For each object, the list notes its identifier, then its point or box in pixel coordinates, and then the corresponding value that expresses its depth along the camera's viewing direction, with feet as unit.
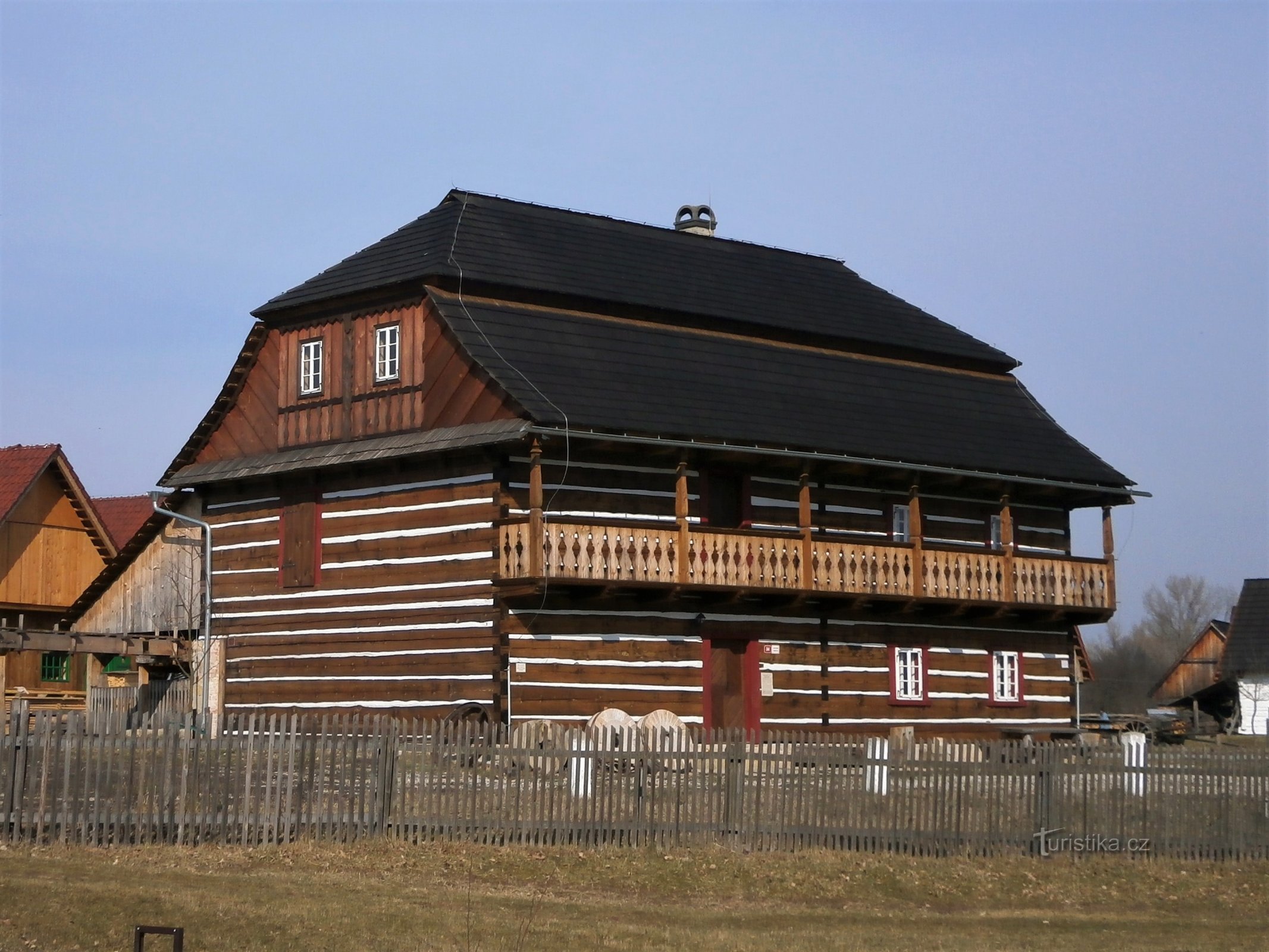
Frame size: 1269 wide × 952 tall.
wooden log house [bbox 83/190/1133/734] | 103.19
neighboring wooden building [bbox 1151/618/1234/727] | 257.55
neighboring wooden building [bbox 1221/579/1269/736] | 221.66
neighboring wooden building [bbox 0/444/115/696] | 158.61
